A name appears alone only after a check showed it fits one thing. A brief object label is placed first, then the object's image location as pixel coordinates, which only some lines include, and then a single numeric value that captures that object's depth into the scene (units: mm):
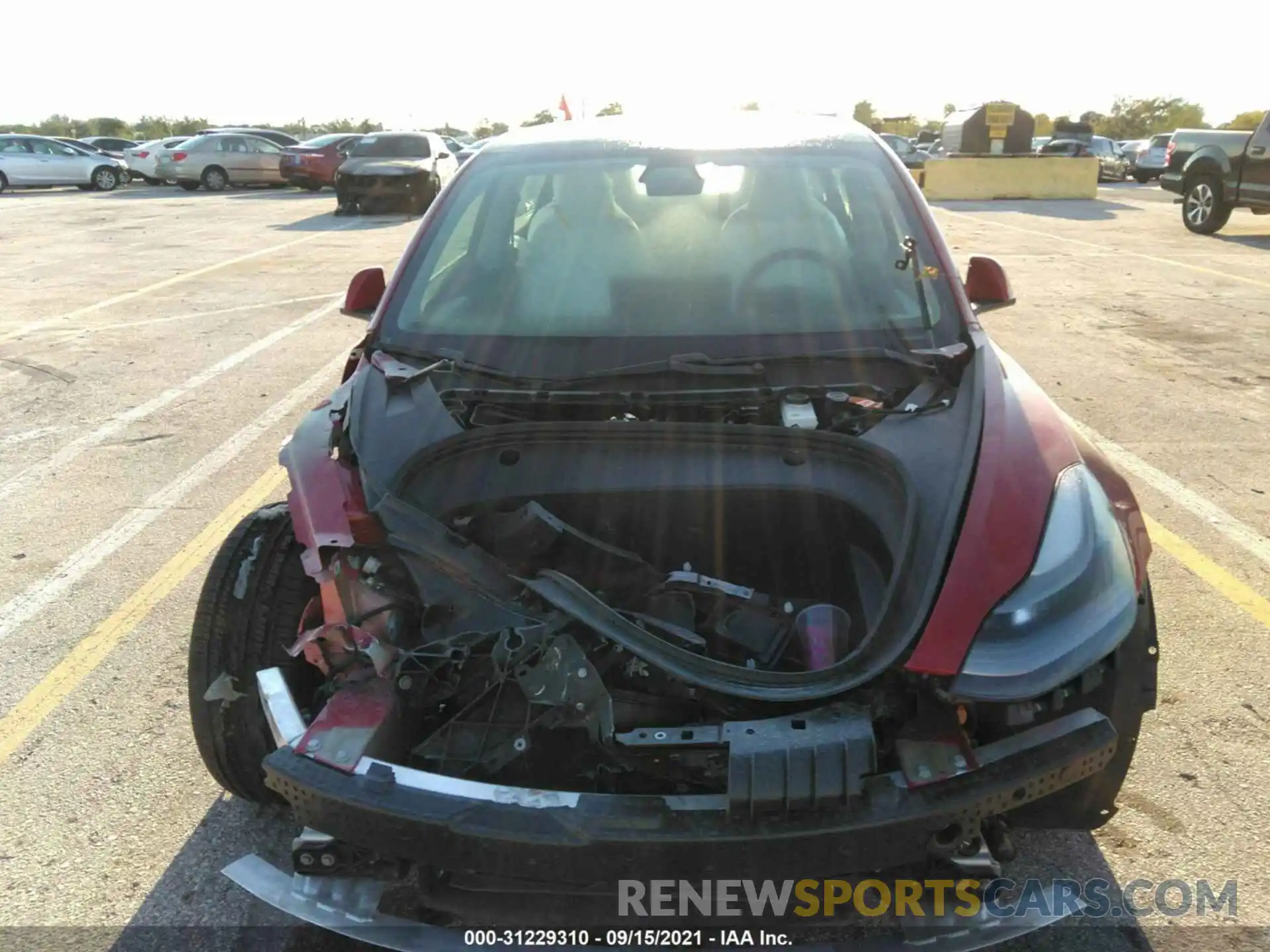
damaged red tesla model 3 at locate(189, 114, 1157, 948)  1879
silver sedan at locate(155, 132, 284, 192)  26969
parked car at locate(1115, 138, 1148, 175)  31659
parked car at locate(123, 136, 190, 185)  27828
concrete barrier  23328
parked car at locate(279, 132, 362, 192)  24875
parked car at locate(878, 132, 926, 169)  28072
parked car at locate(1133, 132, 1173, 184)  29859
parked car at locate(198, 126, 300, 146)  29819
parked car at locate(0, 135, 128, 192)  27406
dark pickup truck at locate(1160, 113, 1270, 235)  14062
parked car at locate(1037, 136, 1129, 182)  30172
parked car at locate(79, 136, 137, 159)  34031
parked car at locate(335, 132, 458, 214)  18781
